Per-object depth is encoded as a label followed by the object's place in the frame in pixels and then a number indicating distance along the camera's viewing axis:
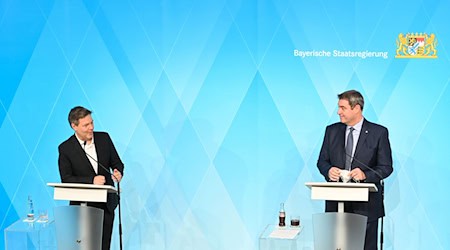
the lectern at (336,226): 8.84
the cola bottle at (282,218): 9.85
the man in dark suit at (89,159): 9.72
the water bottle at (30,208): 10.59
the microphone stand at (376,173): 9.28
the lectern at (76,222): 9.20
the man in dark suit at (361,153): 9.62
